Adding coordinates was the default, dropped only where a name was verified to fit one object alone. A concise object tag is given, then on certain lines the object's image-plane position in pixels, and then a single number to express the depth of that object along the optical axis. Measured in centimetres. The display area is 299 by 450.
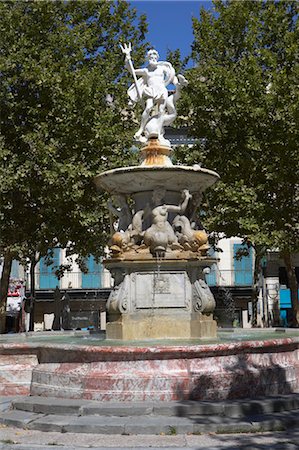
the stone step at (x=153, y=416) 643
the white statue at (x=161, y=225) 1040
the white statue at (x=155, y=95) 1176
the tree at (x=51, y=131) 1838
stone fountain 761
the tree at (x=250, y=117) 1931
